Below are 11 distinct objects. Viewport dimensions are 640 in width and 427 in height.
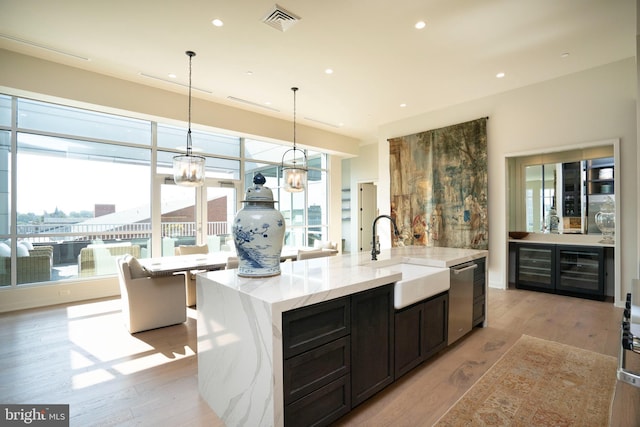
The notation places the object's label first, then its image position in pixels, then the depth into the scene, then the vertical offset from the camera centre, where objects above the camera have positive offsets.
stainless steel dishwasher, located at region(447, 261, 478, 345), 2.74 -0.84
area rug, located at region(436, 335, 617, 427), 1.86 -1.29
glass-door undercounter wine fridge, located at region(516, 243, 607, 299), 4.34 -0.87
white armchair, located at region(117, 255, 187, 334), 3.31 -0.97
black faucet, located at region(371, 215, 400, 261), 2.63 -0.34
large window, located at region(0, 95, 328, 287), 4.27 +0.36
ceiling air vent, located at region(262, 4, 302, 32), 2.97 +2.04
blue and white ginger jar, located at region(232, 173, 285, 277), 1.80 -0.12
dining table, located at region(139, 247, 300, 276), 3.42 -0.63
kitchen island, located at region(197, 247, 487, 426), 1.43 -0.62
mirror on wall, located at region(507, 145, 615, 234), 4.50 +0.41
